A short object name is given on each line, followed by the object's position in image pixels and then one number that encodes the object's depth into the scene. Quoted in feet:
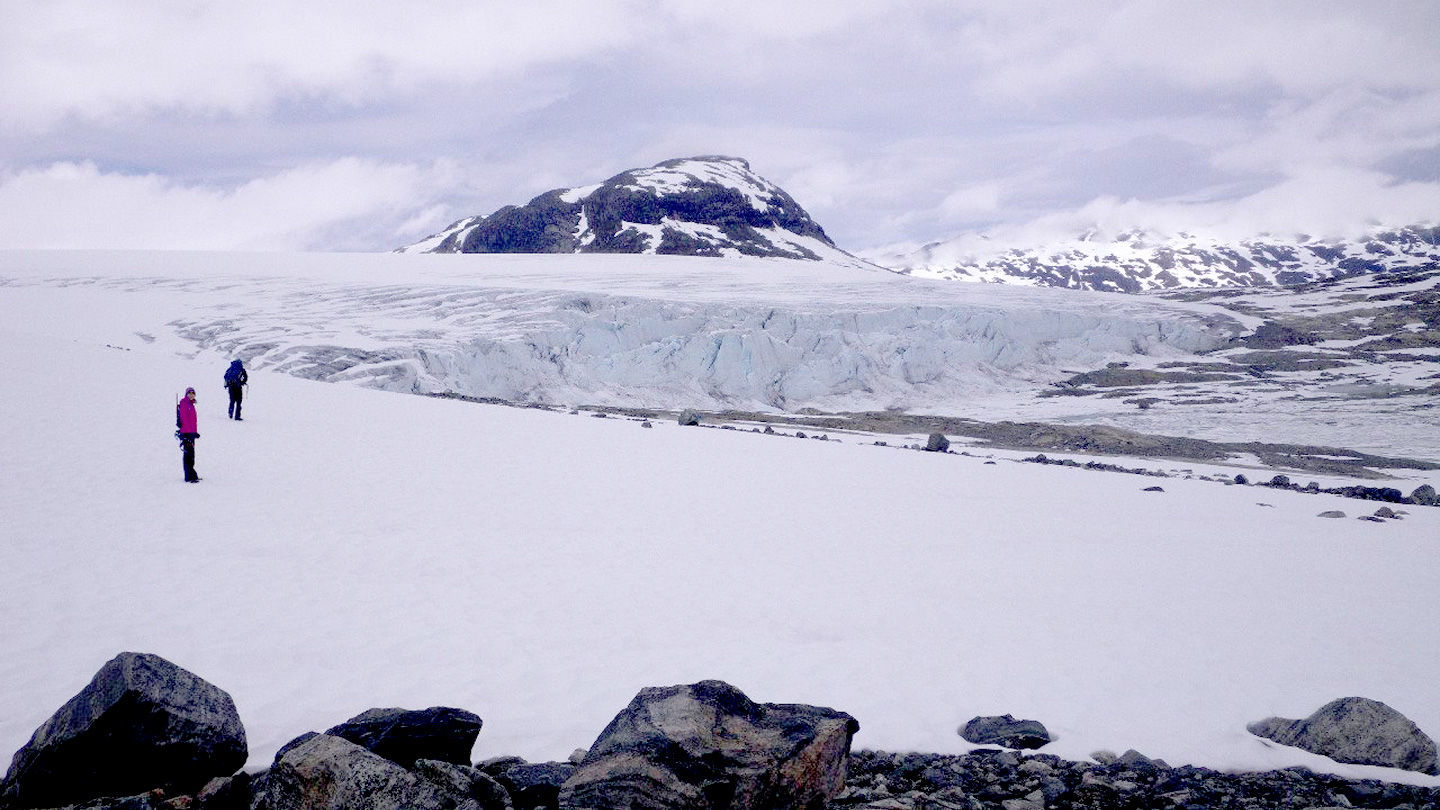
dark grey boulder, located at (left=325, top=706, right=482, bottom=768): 14.52
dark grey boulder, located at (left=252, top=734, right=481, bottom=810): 11.49
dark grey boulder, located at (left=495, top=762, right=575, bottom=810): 13.66
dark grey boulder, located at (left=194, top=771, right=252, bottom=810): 12.98
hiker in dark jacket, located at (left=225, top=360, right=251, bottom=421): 59.52
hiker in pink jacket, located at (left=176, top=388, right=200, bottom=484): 39.29
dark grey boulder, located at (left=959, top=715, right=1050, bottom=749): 18.81
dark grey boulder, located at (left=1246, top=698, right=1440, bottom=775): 17.98
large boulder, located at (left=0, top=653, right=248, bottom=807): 13.21
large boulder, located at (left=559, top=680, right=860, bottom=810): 12.07
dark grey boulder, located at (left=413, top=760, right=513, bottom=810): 12.35
